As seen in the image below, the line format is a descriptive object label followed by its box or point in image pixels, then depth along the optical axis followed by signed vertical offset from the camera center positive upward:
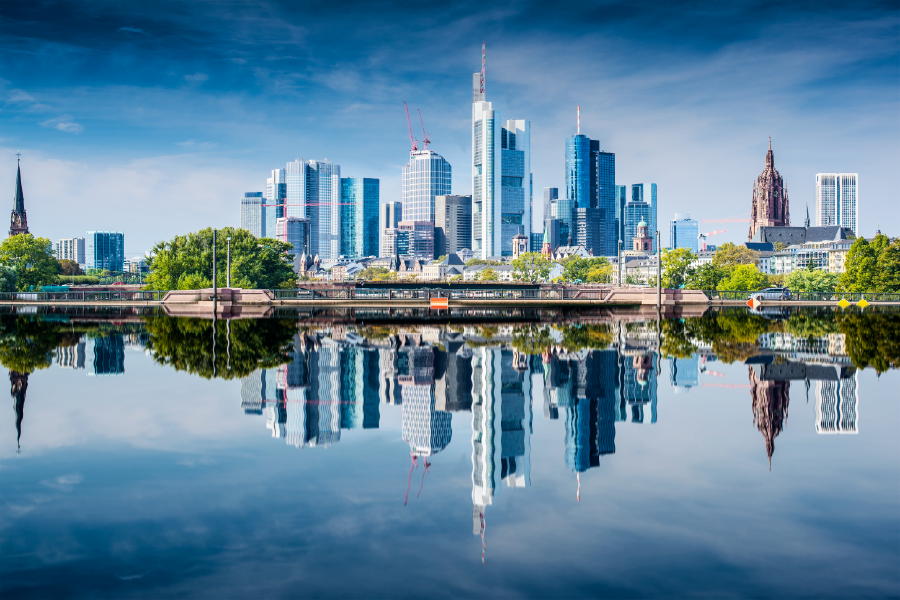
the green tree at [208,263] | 95.75 +4.84
